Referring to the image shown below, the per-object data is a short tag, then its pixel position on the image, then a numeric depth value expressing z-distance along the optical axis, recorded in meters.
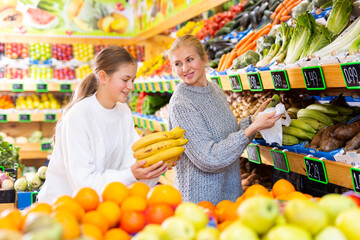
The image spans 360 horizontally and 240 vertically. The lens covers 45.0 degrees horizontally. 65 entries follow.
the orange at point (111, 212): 1.33
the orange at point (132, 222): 1.32
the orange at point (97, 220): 1.26
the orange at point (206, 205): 1.71
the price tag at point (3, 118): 6.51
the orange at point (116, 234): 1.23
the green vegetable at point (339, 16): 2.59
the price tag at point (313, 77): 2.09
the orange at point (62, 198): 1.38
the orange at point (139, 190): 1.53
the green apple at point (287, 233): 1.03
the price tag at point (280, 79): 2.39
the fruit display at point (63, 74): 6.83
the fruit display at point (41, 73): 6.74
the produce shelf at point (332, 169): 2.01
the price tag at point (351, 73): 1.85
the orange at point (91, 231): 1.15
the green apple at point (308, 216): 1.10
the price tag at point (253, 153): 2.79
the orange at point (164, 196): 1.42
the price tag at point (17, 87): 6.44
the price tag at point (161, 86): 4.74
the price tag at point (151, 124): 5.27
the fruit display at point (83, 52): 7.09
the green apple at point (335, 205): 1.19
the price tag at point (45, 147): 6.62
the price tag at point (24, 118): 6.60
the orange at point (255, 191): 1.65
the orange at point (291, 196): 1.52
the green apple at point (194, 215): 1.20
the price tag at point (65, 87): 6.68
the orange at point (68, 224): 1.10
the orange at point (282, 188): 1.66
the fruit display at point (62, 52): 7.01
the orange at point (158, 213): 1.32
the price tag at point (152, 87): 5.14
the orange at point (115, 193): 1.45
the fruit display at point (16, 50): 6.76
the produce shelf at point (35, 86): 6.44
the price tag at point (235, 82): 2.92
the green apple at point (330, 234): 1.06
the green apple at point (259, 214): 1.10
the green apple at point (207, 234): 1.10
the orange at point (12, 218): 1.19
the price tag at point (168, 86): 4.46
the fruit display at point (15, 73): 6.62
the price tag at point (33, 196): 3.54
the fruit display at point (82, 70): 6.86
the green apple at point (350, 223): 1.08
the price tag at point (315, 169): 2.15
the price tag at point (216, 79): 3.26
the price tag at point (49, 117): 6.71
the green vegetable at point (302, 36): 2.62
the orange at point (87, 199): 1.41
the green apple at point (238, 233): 1.05
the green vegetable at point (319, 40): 2.52
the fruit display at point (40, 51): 6.82
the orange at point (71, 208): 1.29
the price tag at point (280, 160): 2.47
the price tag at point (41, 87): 6.55
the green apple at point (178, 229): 1.11
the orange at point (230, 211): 1.52
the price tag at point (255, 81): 2.66
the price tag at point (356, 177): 1.92
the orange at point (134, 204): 1.39
